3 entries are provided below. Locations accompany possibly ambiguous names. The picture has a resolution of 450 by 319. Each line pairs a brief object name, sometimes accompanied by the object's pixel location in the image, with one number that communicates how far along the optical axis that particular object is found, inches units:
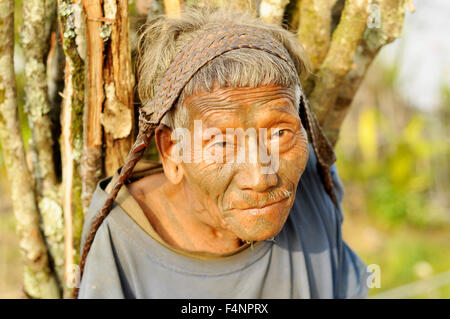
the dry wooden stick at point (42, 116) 39.3
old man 34.9
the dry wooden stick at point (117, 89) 37.2
